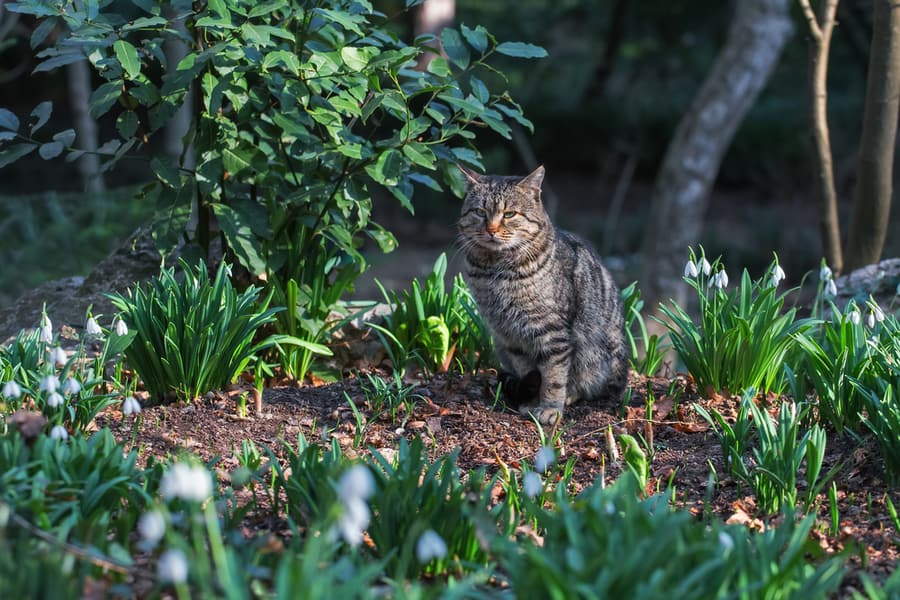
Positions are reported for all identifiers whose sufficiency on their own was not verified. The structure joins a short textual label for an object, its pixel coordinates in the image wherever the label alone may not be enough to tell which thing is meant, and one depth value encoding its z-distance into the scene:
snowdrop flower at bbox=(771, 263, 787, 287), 8.40
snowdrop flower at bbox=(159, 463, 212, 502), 3.82
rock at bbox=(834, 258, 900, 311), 10.44
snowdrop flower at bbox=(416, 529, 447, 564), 4.48
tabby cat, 8.85
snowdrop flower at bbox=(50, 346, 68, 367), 6.46
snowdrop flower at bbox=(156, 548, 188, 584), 3.87
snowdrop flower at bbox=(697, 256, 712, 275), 8.06
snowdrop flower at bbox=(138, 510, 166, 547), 3.93
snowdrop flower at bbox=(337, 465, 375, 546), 3.79
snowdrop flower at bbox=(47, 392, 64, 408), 6.08
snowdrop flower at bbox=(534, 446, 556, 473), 5.65
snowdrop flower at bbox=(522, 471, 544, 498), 5.39
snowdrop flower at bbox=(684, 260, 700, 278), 8.21
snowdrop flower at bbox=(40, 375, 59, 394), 6.00
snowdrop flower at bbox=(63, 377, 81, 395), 6.21
